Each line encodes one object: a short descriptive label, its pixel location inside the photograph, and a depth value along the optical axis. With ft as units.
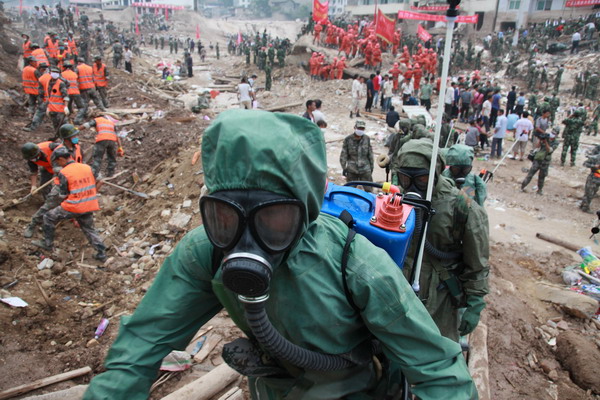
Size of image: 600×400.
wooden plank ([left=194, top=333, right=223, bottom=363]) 11.41
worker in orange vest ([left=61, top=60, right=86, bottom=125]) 35.29
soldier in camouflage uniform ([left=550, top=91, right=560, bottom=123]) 46.39
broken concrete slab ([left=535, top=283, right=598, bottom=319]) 15.80
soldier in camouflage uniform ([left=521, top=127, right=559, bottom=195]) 29.55
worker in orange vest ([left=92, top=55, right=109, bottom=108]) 40.88
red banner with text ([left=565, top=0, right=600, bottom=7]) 91.43
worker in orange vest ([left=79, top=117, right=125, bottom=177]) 27.25
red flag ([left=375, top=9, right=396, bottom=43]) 66.59
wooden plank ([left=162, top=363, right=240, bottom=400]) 9.46
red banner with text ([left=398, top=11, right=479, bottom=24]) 50.71
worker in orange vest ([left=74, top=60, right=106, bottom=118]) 37.35
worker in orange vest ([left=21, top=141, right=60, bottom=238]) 19.53
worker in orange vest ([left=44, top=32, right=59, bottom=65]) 52.95
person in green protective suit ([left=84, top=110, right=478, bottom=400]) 3.65
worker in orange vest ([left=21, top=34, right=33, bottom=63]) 45.44
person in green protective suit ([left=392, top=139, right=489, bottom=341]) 9.57
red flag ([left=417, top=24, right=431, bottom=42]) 64.63
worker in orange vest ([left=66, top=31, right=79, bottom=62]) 59.76
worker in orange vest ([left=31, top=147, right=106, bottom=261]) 18.25
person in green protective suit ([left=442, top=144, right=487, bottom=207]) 13.10
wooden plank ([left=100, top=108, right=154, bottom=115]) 40.86
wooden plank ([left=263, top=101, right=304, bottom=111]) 50.49
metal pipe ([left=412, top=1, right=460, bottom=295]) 6.72
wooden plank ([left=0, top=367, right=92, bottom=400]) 9.71
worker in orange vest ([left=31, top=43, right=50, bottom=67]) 40.21
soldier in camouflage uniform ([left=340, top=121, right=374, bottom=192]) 22.25
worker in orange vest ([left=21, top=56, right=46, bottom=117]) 35.01
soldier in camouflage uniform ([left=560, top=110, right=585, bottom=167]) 34.83
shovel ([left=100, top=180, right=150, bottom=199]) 25.00
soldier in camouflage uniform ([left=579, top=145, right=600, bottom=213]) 26.94
